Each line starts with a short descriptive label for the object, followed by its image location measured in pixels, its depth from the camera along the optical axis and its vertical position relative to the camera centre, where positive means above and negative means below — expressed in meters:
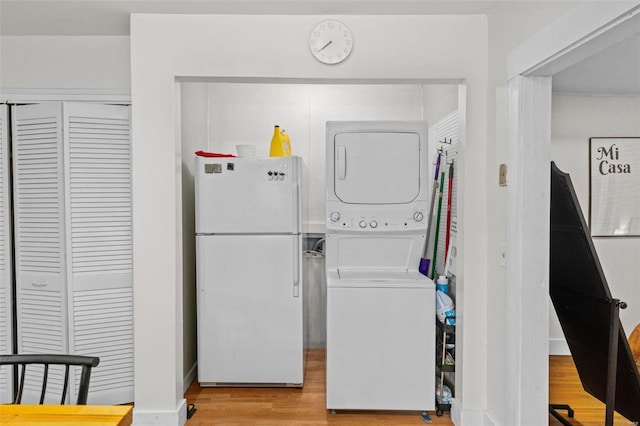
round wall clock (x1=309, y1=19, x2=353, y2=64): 2.52 +0.98
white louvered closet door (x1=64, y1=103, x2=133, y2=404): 2.77 -0.22
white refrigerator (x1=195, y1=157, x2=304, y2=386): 3.12 -0.45
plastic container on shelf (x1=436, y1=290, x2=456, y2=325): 2.81 -0.67
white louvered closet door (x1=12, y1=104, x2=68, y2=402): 2.77 -0.13
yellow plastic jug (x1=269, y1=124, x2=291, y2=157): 3.36 +0.49
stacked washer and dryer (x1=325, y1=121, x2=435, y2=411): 2.71 -0.45
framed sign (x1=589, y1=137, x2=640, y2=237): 3.88 +0.19
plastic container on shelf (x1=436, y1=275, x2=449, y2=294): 2.95 -0.52
